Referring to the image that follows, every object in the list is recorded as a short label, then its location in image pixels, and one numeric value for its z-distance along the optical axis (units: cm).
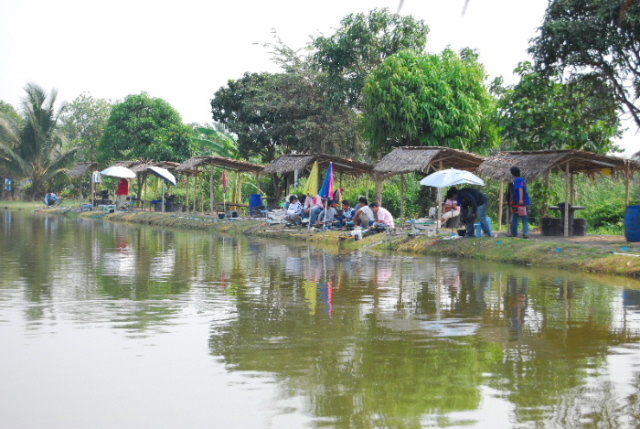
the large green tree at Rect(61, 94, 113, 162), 6594
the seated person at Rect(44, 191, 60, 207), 5047
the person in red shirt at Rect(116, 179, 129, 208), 4353
